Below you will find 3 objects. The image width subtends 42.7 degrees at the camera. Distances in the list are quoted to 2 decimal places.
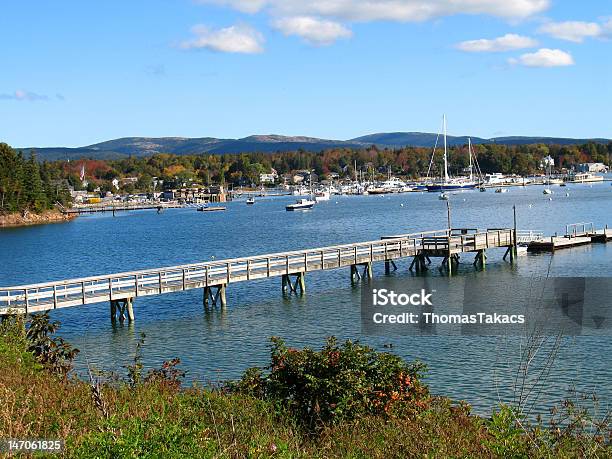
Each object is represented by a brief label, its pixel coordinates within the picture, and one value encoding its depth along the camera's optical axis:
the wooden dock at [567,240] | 47.50
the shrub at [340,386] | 11.84
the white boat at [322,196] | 168.10
